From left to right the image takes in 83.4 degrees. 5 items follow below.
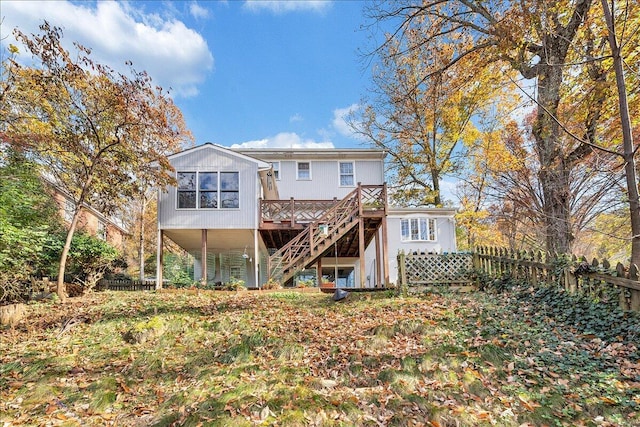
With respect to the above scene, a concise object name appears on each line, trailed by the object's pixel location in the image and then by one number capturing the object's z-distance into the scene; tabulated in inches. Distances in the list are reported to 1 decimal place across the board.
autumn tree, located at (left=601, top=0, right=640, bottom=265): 195.8
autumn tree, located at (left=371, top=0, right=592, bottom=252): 314.2
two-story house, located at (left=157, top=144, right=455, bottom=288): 536.4
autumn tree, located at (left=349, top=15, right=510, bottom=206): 827.4
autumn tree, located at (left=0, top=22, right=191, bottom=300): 408.2
